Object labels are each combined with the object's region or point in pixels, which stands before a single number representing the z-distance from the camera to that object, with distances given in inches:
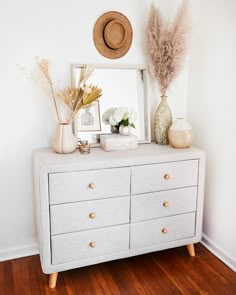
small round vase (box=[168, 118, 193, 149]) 80.5
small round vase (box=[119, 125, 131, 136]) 80.4
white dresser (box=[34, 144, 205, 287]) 66.8
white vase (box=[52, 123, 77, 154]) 72.5
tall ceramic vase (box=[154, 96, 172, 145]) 85.9
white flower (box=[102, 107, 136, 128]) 79.1
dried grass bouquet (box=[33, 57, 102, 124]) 72.7
